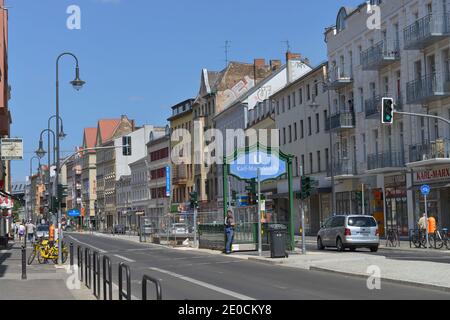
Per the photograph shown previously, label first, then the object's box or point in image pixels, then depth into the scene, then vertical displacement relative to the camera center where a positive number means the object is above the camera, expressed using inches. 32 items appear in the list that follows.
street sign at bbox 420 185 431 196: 1421.0 +41.5
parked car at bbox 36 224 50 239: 2533.2 -28.9
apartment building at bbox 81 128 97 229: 6328.7 +305.0
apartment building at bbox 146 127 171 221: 4335.9 +268.8
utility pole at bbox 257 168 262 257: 1270.9 -17.7
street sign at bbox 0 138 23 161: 1155.3 +110.9
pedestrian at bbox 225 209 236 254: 1381.6 -25.5
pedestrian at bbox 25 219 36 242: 2281.0 -27.7
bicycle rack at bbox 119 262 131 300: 419.5 -37.3
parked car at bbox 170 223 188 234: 1940.9 -27.4
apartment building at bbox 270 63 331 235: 2435.0 +273.7
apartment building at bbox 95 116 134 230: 5659.5 +381.9
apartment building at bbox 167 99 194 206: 4013.3 +271.8
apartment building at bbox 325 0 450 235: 1672.0 +263.9
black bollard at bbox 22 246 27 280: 804.6 -46.5
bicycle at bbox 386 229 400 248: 1569.9 -54.6
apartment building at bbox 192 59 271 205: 3661.4 +598.9
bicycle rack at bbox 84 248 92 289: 727.7 -47.2
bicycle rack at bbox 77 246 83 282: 823.0 -45.4
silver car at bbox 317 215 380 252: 1389.0 -35.9
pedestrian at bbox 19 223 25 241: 2642.7 -39.0
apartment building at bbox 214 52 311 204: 3048.7 +491.6
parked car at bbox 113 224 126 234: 4222.0 -57.6
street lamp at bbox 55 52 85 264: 1264.8 +235.7
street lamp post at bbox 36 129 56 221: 2263.0 +210.0
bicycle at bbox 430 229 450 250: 1408.2 -52.3
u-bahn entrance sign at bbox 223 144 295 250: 1421.0 +97.8
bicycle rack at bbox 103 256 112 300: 539.5 -41.7
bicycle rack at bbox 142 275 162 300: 330.0 -30.7
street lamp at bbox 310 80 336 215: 2210.4 +160.6
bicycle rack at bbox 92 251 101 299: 618.6 -43.7
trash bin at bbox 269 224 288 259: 1170.6 -42.9
